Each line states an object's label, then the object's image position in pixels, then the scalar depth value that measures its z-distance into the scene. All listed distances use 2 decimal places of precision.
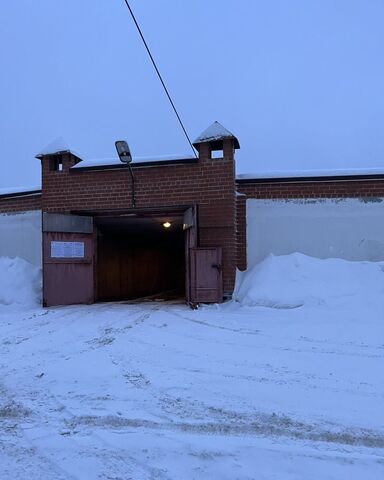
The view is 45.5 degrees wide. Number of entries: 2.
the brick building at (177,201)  10.89
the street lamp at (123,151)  10.77
